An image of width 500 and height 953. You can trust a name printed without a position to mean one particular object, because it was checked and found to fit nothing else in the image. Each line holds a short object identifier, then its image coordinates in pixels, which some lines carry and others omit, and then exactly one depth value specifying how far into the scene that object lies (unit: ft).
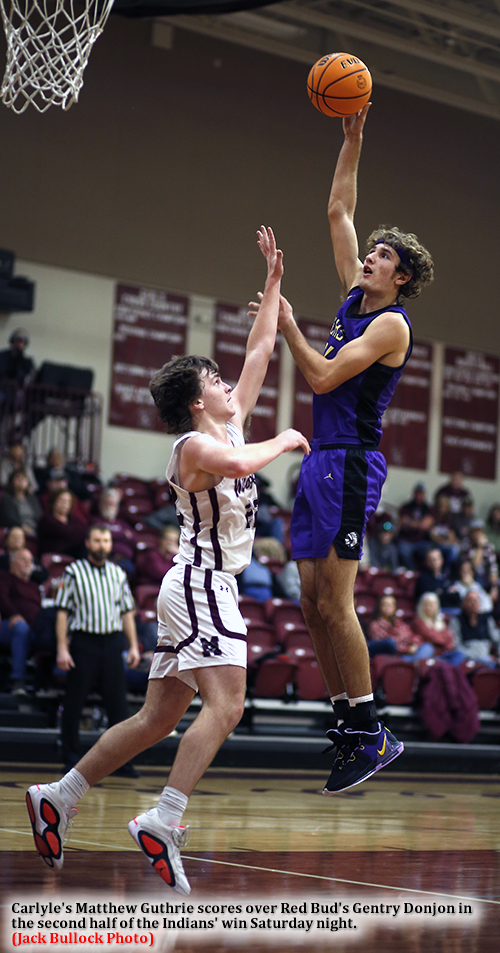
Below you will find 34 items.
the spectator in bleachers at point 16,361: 48.29
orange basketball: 15.93
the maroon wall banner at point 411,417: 62.39
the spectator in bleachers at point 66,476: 45.06
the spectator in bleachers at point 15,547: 35.35
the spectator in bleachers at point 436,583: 47.24
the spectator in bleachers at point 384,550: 52.06
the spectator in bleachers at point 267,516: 48.26
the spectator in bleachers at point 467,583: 47.19
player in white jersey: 13.21
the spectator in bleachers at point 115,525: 39.73
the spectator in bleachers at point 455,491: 61.26
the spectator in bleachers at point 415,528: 52.65
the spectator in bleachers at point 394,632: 39.75
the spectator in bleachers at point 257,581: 41.68
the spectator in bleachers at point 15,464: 44.70
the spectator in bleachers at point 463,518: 57.26
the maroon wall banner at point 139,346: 54.29
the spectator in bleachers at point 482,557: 50.42
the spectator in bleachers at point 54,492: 40.86
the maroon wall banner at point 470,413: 64.80
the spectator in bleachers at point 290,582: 42.83
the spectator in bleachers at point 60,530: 39.58
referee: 28.55
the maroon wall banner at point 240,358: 57.77
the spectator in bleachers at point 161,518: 45.57
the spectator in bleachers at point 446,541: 51.34
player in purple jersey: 15.29
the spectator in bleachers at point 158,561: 39.47
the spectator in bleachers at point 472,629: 43.42
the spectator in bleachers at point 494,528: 59.93
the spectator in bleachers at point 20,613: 32.37
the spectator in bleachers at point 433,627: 41.88
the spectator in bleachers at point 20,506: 40.27
